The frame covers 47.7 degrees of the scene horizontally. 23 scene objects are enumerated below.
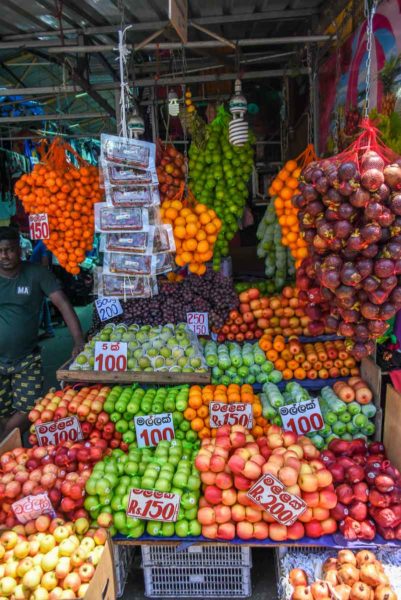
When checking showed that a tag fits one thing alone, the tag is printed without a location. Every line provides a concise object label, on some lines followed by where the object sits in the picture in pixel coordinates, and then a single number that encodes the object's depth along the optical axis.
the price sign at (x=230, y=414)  2.92
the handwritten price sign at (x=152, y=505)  2.37
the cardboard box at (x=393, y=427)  2.74
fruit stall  1.99
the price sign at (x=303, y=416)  2.99
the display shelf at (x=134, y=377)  3.37
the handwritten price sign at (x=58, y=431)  3.03
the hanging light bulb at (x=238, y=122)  3.43
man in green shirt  3.92
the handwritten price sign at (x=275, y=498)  2.26
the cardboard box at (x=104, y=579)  1.97
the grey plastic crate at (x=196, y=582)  2.66
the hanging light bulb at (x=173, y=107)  3.51
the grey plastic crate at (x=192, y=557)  2.62
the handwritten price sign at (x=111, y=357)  3.52
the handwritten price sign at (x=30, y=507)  2.35
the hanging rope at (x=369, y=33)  1.91
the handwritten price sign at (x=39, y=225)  3.56
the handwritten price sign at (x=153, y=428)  2.98
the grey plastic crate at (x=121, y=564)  2.63
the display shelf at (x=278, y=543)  2.31
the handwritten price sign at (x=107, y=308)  4.13
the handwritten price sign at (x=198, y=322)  4.04
